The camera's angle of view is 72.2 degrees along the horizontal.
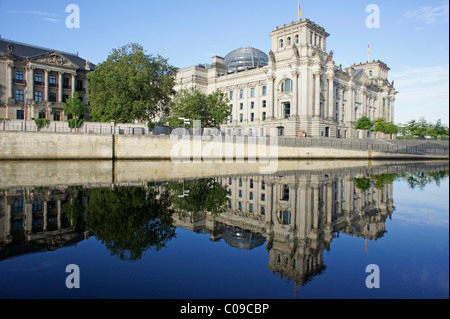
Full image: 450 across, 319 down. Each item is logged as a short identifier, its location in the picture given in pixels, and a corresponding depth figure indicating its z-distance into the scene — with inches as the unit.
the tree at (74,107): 2164.1
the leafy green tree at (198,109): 1958.5
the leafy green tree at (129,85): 1653.5
